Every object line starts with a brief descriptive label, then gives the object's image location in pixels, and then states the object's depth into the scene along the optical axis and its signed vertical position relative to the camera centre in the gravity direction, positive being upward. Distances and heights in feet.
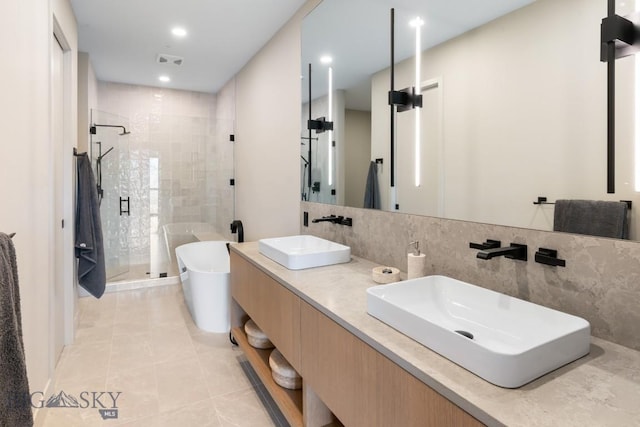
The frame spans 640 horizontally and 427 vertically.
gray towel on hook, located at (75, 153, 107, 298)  9.71 -0.73
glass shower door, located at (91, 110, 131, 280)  13.51 +0.91
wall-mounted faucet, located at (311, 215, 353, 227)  7.21 -0.22
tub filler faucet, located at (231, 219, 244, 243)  12.04 -0.70
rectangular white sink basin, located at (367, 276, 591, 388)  2.62 -1.14
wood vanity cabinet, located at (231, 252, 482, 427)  2.86 -1.74
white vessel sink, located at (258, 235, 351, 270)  5.97 -0.81
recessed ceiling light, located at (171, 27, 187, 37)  10.25 +5.31
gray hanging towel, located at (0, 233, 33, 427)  3.14 -1.38
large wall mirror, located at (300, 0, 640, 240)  3.56 +1.34
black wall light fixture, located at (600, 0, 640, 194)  3.25 +1.56
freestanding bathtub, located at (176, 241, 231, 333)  9.80 -2.55
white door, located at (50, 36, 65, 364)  7.77 +0.41
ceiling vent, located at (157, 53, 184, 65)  12.33 +5.45
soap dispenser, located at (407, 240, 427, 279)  4.93 -0.79
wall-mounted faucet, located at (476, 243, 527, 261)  3.97 -0.48
